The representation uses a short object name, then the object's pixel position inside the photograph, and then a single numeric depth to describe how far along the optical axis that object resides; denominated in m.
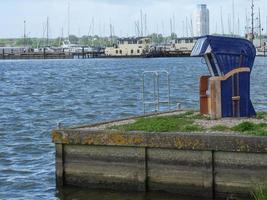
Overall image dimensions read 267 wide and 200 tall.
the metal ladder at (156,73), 21.90
